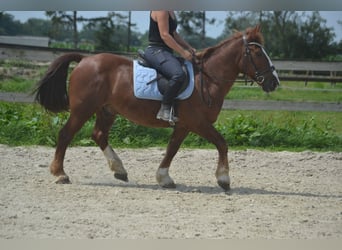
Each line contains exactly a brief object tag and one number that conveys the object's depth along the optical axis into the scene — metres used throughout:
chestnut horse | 10.94
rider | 10.46
